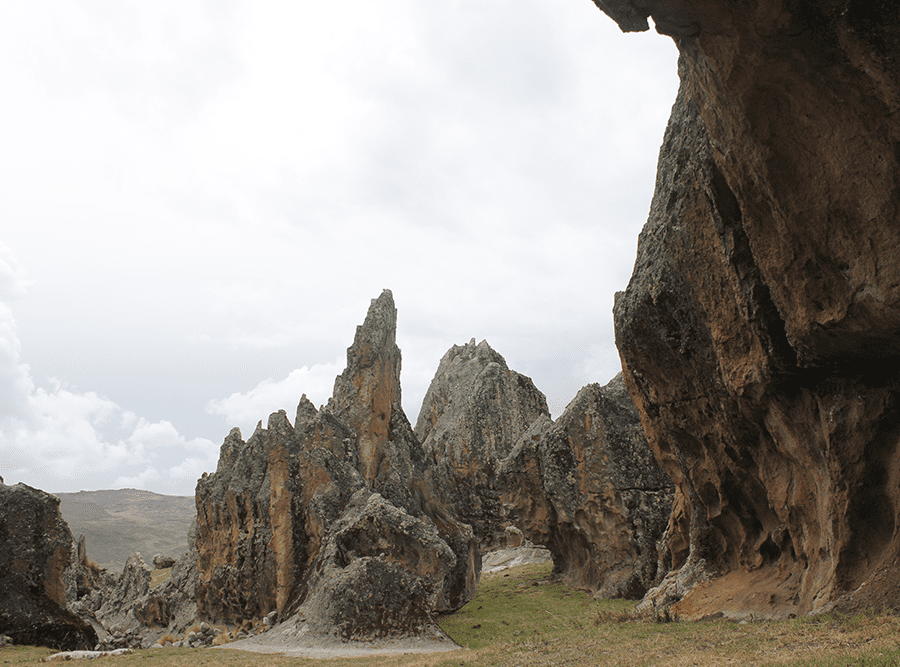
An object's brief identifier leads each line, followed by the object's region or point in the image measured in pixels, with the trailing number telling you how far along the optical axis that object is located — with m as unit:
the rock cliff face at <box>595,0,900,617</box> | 11.03
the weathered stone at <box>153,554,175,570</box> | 81.94
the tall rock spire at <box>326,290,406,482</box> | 56.12
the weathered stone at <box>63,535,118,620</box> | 57.91
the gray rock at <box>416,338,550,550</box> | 66.81
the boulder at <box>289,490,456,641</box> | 26.45
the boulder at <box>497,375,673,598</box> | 36.03
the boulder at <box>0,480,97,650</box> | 27.88
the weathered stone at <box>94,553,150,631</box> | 50.69
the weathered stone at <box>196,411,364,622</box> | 35.84
